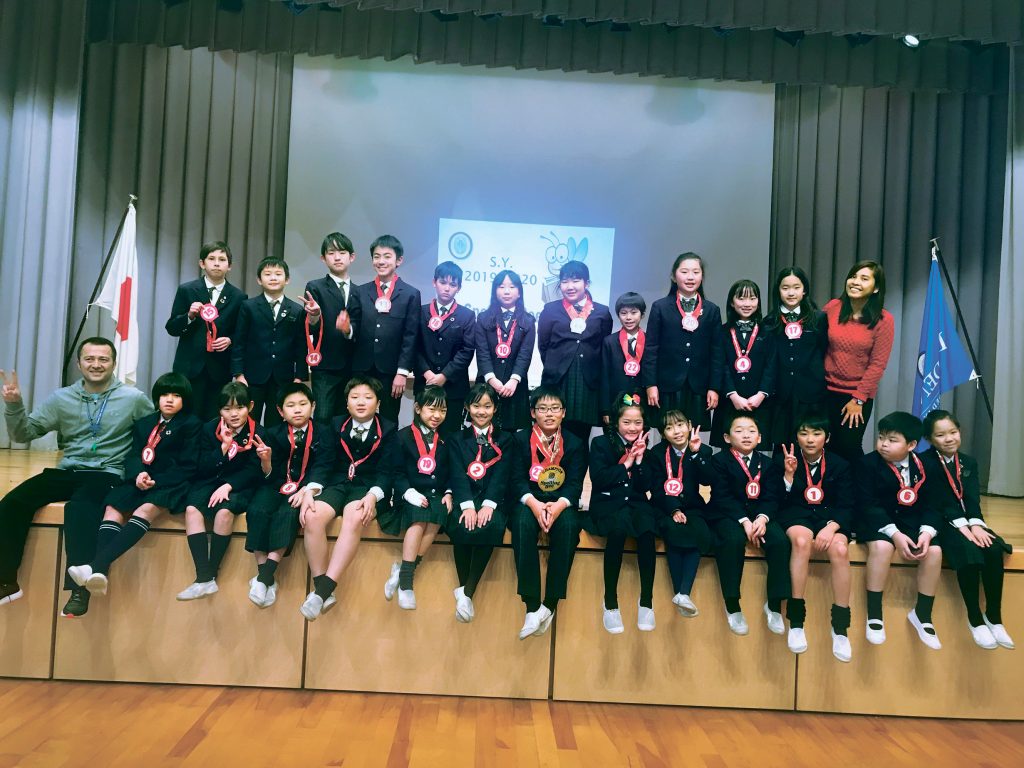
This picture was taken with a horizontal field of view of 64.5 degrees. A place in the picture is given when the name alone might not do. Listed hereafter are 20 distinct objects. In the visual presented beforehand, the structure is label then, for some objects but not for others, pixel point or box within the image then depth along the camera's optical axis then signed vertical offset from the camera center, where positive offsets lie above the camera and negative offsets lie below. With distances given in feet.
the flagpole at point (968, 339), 21.49 +2.30
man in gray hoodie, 10.59 -0.96
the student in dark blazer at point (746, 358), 12.84 +0.85
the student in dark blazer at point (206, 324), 13.12 +0.99
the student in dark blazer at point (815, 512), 10.84 -1.36
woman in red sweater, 12.56 +0.98
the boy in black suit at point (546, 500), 10.73 -1.36
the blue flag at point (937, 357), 20.39 +1.64
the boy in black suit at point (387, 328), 13.43 +1.10
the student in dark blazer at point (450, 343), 13.56 +0.91
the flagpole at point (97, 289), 21.37 +2.42
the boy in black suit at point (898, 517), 10.88 -1.36
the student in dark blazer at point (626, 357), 13.15 +0.79
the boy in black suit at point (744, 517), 10.84 -1.48
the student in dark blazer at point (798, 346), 12.74 +1.08
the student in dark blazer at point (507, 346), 13.39 +0.90
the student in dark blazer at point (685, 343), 12.98 +1.06
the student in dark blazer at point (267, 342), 13.19 +0.75
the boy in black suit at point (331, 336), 13.26 +0.91
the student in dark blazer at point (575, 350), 13.30 +0.89
